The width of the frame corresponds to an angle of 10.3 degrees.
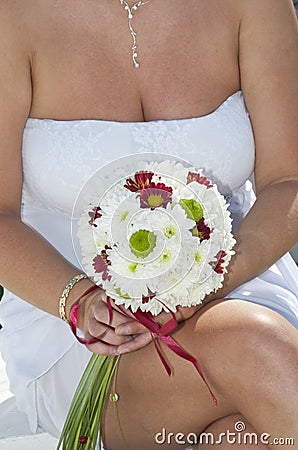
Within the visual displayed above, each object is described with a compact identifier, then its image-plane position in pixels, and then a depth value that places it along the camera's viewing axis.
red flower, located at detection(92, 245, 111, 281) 1.89
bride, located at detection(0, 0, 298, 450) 2.08
